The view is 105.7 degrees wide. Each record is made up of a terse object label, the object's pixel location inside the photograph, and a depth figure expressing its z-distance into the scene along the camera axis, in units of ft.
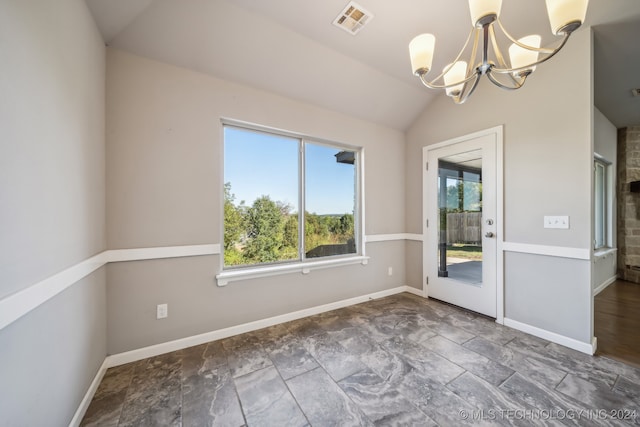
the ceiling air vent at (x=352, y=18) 6.69
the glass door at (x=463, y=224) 9.21
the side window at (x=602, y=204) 13.48
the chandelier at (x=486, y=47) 3.78
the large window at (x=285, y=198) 8.45
